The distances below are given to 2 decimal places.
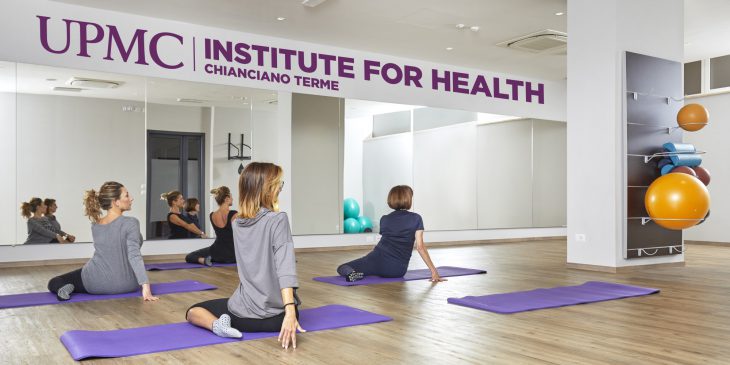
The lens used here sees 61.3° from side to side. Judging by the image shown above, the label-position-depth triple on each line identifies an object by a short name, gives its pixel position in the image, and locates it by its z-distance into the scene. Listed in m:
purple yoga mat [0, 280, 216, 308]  4.19
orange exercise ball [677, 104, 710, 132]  5.99
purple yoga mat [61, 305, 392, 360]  2.81
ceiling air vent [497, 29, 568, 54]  8.29
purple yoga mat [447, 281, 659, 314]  4.04
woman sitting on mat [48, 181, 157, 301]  4.30
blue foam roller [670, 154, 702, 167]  6.10
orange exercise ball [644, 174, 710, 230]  5.18
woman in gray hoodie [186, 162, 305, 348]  2.85
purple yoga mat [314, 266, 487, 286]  5.22
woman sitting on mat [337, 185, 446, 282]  5.16
